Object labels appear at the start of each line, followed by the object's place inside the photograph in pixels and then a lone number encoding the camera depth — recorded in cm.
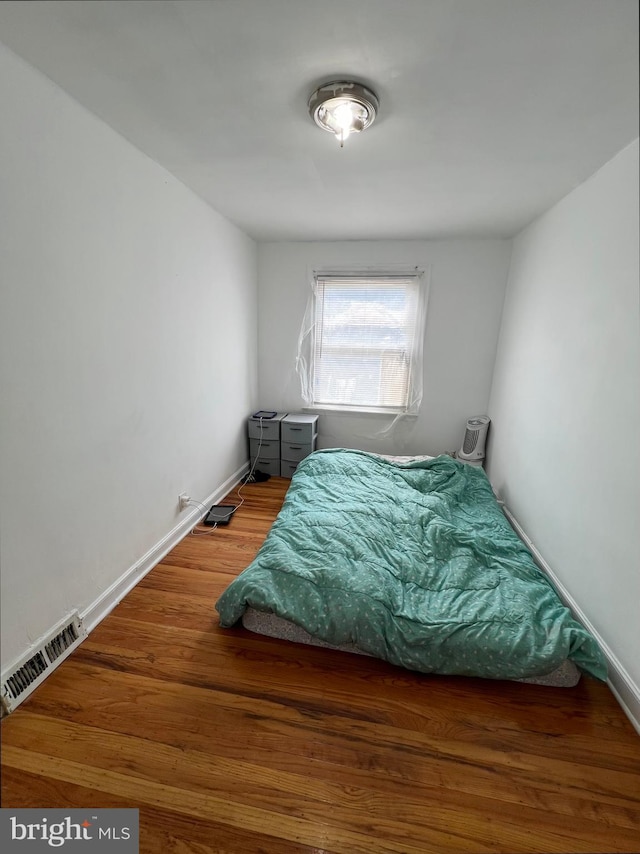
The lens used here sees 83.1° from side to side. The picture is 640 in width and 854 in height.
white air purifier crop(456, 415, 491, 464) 306
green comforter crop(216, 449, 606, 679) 136
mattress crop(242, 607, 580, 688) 151
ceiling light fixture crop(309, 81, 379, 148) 120
